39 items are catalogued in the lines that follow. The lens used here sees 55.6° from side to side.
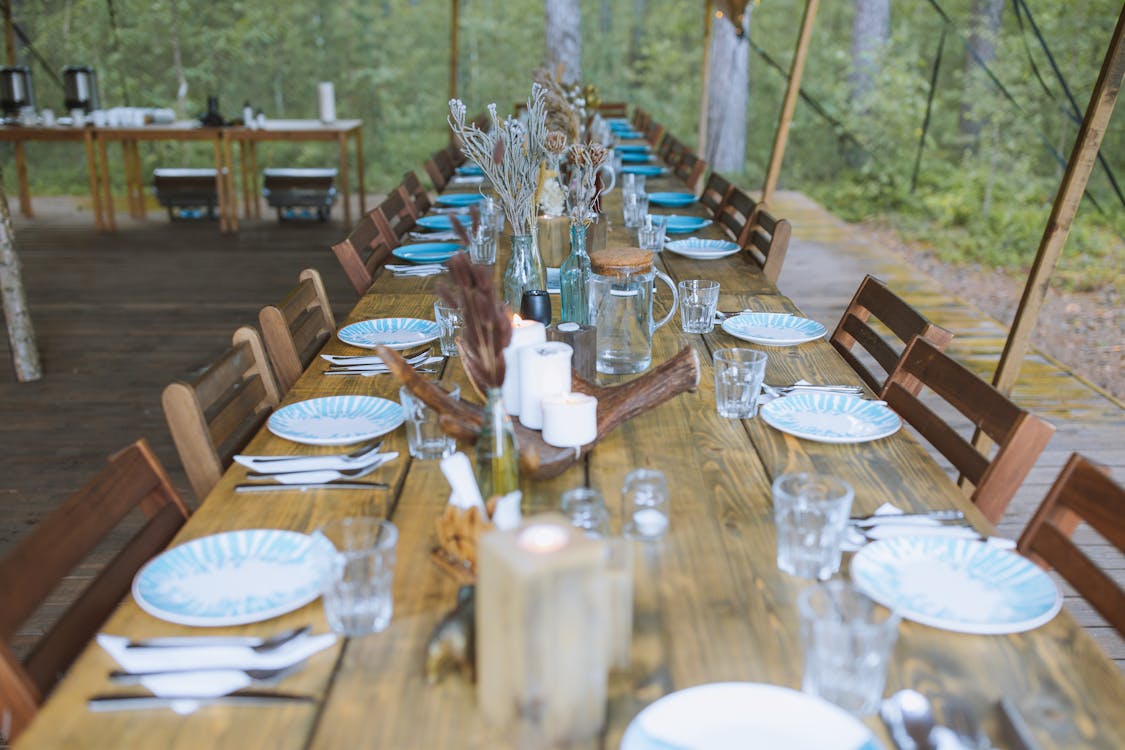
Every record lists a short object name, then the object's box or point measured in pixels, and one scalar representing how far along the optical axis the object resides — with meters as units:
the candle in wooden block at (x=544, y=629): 1.01
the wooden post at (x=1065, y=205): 2.62
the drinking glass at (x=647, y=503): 1.56
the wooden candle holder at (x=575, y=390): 1.72
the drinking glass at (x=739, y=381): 2.02
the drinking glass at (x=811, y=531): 1.43
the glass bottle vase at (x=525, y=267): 2.55
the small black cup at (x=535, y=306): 2.32
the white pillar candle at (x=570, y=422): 1.76
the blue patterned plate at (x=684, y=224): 4.10
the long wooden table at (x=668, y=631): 1.12
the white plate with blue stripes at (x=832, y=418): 1.92
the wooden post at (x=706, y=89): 8.17
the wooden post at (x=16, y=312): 4.40
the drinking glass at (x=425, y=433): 1.83
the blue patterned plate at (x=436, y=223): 4.09
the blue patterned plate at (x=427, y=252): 3.54
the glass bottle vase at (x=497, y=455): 1.55
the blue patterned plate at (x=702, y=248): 3.57
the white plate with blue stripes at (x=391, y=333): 2.54
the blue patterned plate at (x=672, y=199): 4.67
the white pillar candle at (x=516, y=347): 1.82
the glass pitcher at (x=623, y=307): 2.28
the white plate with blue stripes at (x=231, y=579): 1.32
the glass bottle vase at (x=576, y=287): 2.48
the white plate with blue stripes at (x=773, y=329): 2.53
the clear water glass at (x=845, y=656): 1.12
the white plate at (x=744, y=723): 1.08
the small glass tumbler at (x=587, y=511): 1.44
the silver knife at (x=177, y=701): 1.15
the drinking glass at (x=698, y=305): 2.62
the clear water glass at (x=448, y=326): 2.40
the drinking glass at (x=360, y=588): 1.28
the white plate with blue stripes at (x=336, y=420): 1.91
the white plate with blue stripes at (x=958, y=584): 1.31
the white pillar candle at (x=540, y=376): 1.79
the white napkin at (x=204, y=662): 1.18
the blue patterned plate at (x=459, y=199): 4.73
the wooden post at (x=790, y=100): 4.64
